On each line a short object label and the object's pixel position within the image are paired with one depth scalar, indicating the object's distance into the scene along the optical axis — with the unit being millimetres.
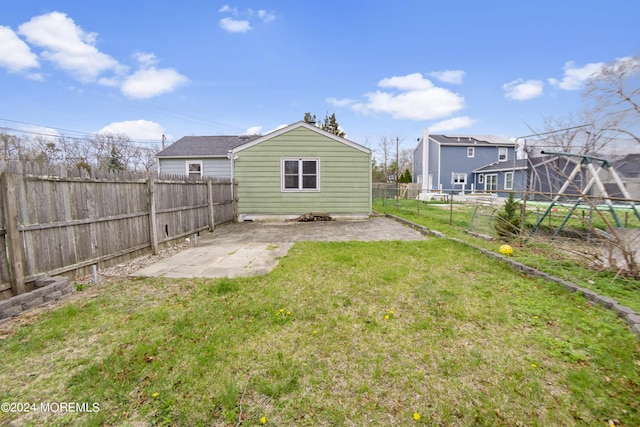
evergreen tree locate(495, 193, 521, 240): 6602
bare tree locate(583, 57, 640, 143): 3914
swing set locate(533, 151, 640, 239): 5070
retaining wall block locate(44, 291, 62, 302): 3471
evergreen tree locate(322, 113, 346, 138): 29328
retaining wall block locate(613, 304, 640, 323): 2836
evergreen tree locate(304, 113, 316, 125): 29438
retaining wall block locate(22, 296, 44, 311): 3229
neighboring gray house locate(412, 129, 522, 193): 27438
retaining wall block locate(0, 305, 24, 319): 2992
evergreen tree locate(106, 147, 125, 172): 26719
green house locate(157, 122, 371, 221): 10977
